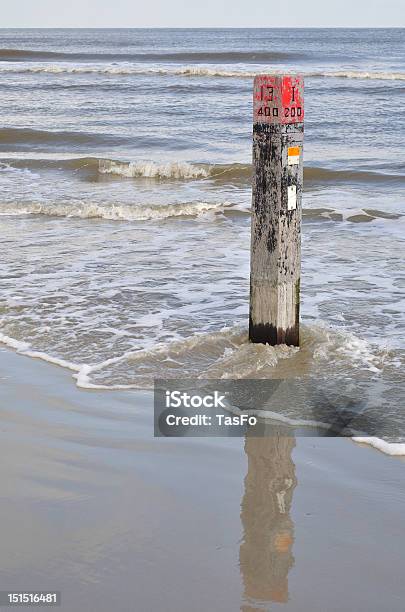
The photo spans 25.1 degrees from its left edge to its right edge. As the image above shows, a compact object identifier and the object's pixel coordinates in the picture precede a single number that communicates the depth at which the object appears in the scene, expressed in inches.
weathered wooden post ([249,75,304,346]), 201.2
